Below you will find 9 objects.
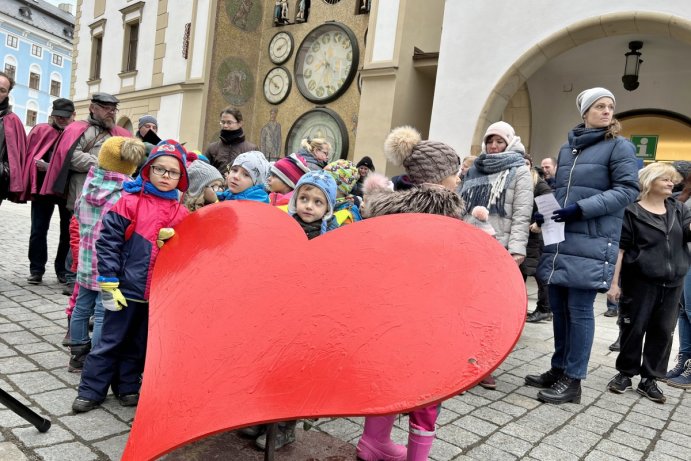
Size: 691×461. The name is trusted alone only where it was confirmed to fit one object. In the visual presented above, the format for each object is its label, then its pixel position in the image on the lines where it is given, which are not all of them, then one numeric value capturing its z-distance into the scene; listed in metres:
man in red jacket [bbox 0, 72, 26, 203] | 4.26
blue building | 41.72
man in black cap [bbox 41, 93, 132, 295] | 4.18
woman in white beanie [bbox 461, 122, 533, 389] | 3.06
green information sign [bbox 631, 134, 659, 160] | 8.84
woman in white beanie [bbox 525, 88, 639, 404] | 2.94
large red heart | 1.20
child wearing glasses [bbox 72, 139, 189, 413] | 2.31
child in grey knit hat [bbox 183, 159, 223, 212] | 2.98
